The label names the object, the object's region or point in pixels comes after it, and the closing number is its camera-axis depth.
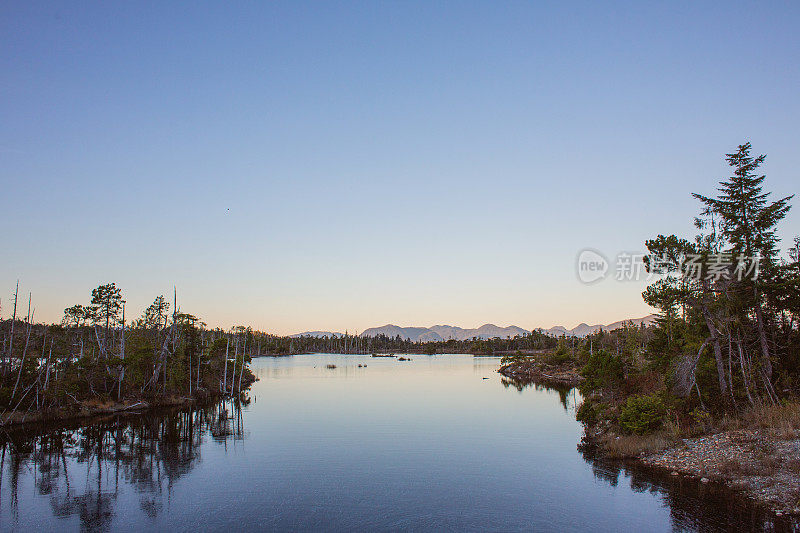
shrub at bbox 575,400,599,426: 43.81
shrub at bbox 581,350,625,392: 47.28
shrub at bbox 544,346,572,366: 112.75
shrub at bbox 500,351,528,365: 135.66
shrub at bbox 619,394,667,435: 35.75
